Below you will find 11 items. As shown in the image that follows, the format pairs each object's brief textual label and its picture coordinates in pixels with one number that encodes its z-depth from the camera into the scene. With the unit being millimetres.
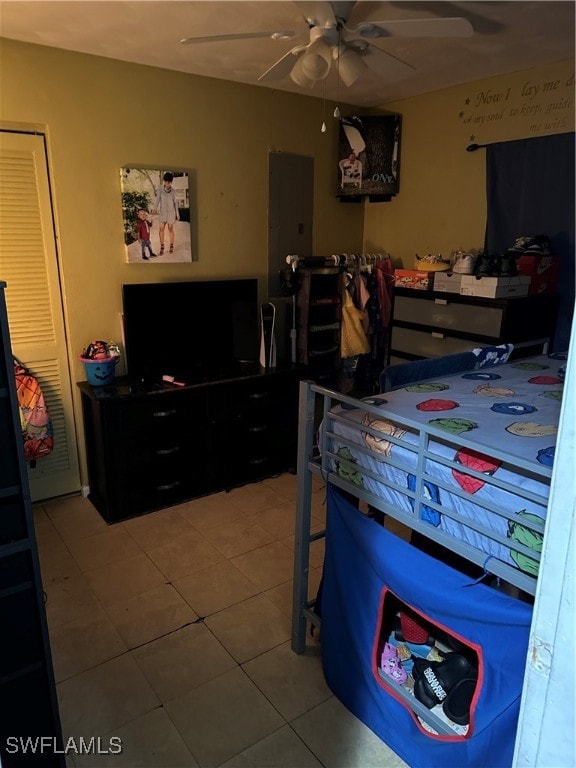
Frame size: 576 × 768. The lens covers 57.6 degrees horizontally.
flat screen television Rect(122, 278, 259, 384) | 3141
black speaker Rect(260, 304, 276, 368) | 3539
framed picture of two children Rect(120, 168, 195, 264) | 3127
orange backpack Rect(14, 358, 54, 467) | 2896
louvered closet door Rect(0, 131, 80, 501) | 2811
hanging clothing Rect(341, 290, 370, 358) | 3707
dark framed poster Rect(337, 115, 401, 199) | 3773
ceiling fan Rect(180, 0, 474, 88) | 1897
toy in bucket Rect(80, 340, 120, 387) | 3020
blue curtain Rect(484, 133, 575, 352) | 2998
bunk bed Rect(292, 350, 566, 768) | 1312
